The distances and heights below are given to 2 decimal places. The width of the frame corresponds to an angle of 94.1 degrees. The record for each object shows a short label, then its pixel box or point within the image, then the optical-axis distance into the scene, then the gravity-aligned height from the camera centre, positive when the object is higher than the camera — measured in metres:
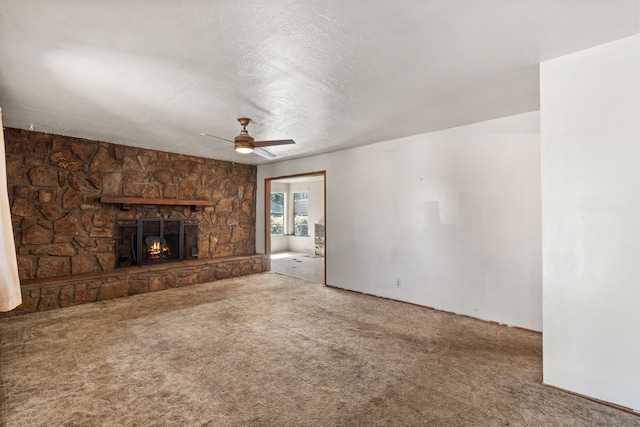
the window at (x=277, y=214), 10.24 +0.11
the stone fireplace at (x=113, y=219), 4.07 -0.02
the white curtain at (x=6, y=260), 1.26 -0.19
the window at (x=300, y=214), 10.06 +0.10
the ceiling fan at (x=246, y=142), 3.17 +0.81
